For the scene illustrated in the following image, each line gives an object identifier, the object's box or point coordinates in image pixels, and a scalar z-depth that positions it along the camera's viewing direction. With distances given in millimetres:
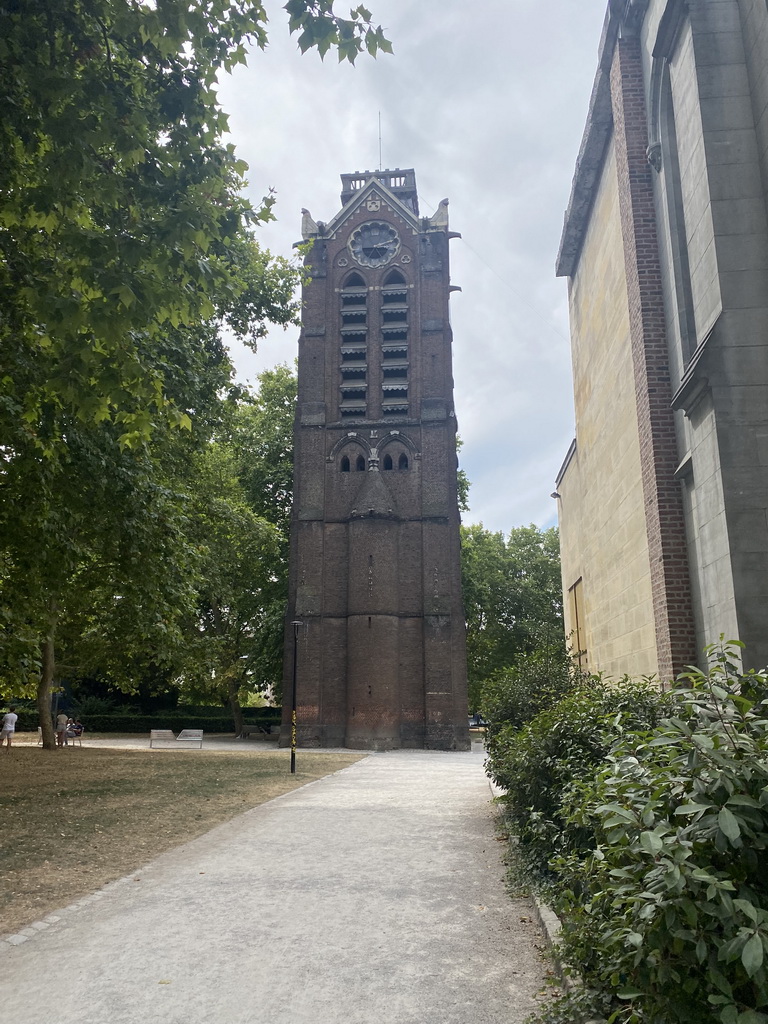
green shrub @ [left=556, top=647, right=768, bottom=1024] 2502
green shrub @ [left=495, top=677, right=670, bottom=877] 5824
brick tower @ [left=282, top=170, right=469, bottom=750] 33656
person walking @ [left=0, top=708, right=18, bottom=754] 25731
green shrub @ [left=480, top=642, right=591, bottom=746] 11102
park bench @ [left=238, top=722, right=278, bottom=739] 41000
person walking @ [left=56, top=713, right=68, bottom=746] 28156
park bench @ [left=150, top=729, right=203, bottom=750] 32312
